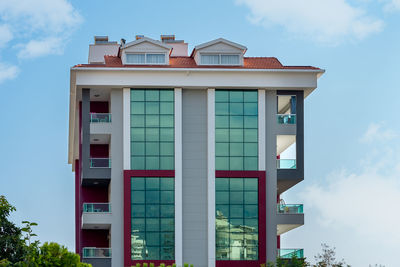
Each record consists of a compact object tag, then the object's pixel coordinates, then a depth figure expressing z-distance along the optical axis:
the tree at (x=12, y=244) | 38.88
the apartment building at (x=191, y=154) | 58.66
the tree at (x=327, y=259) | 51.56
